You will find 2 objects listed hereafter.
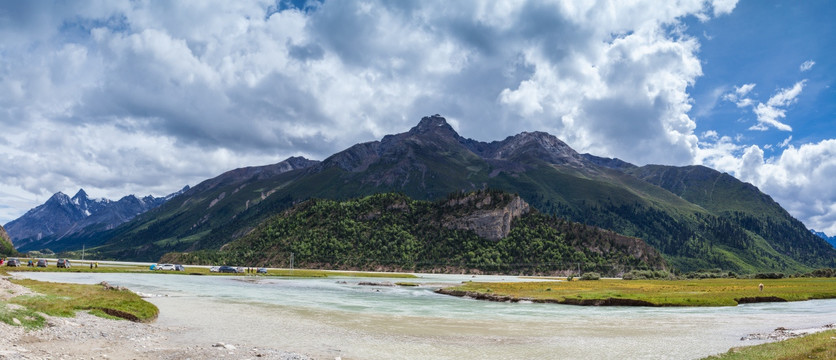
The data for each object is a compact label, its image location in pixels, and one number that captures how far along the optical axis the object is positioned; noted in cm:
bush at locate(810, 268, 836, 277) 15450
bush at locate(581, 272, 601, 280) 16514
